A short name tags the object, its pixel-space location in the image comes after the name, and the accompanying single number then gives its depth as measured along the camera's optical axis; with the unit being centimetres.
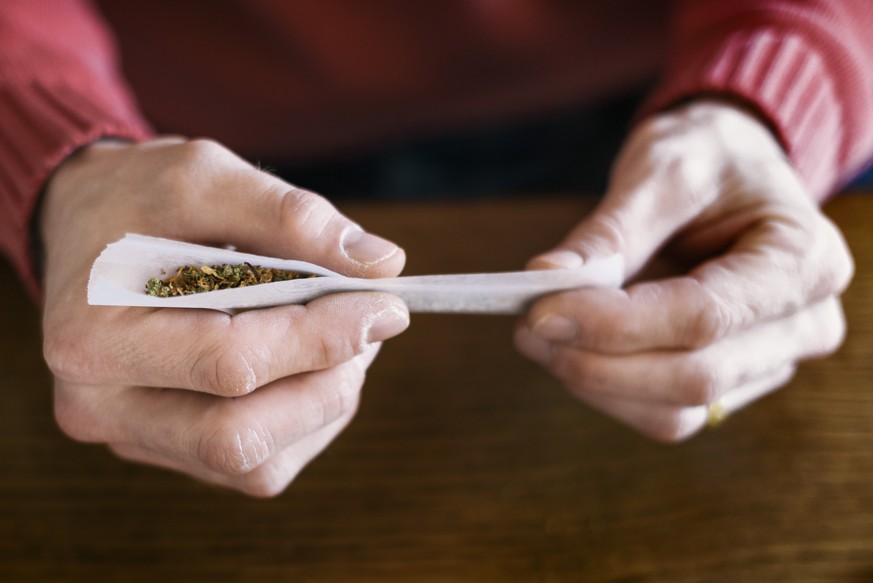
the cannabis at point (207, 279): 34
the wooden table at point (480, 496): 38
